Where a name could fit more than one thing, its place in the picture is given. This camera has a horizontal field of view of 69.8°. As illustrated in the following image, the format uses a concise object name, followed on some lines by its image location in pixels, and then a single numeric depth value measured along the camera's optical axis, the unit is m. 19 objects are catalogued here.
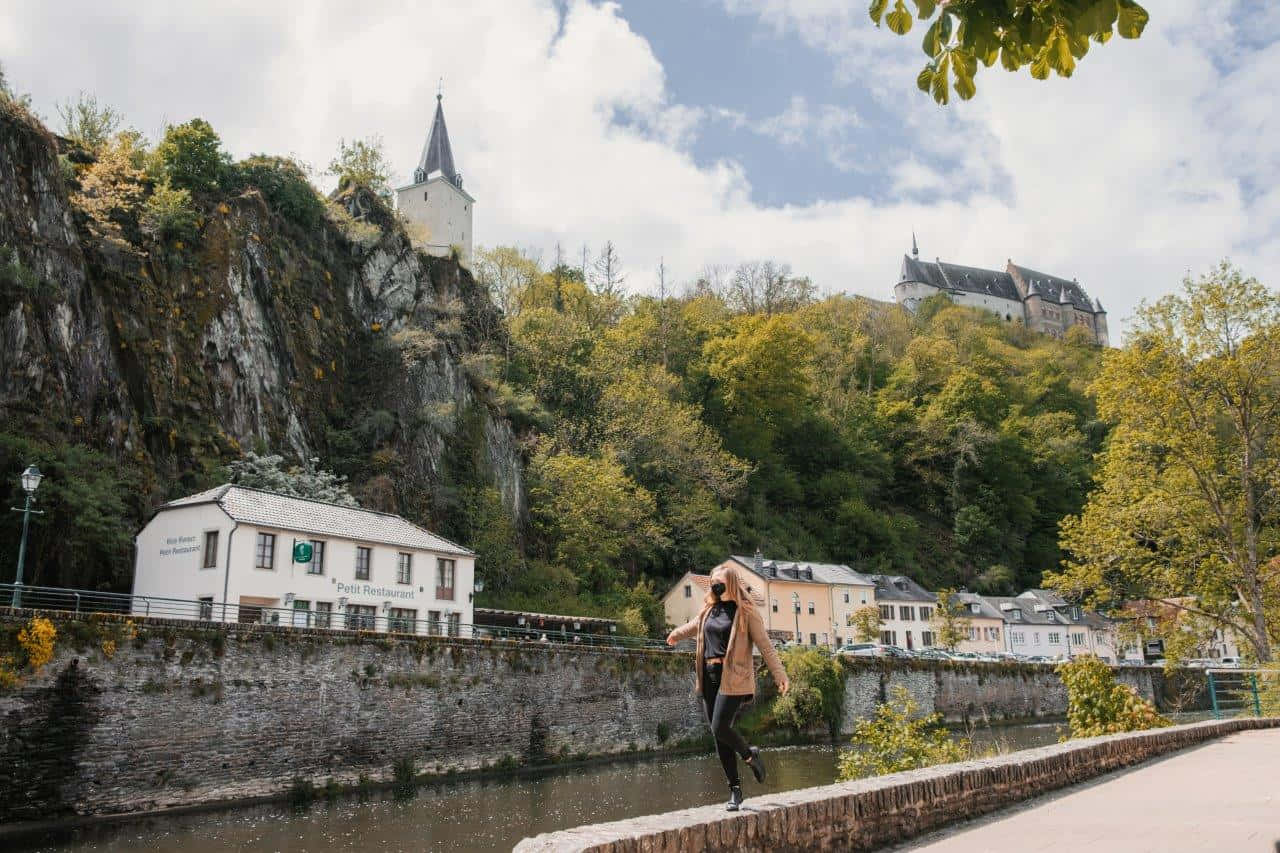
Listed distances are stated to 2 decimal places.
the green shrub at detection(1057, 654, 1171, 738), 14.88
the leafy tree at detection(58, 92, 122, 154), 41.80
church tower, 67.62
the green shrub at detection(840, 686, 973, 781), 14.07
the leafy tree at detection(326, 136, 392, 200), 51.56
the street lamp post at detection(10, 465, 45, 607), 19.32
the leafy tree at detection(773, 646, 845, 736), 36.06
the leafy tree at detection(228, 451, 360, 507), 31.88
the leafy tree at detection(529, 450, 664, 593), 42.91
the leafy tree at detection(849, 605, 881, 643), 53.38
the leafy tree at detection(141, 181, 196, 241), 35.28
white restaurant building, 25.50
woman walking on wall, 6.41
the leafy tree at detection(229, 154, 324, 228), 43.03
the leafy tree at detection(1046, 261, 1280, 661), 22.44
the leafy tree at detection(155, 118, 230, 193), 39.19
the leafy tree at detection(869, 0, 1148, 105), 3.66
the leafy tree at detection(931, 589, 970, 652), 56.41
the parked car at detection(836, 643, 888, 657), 42.75
